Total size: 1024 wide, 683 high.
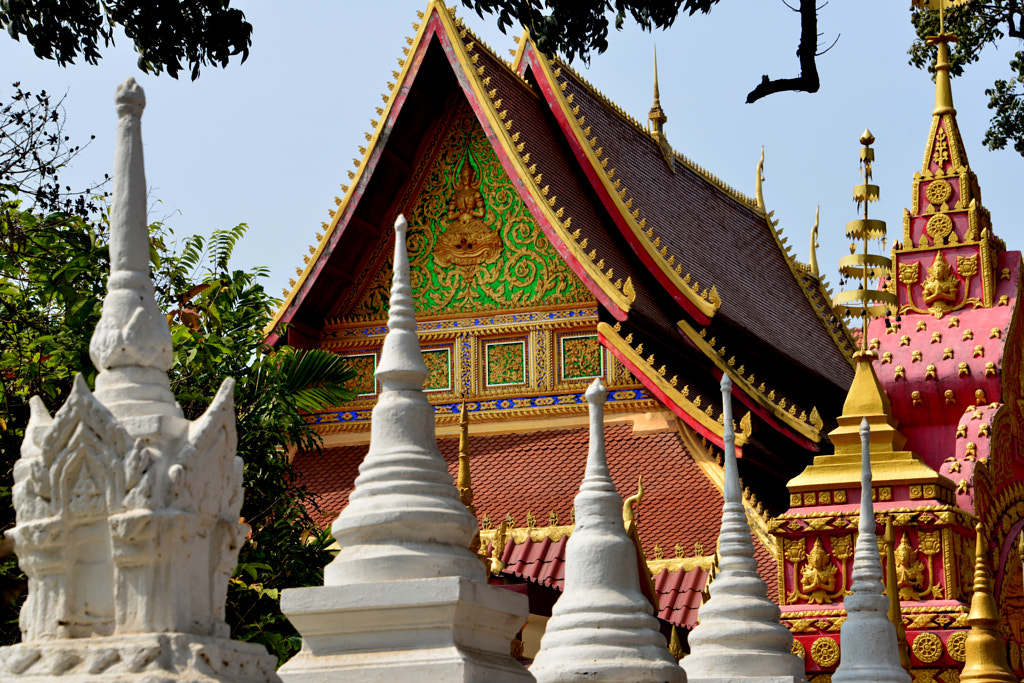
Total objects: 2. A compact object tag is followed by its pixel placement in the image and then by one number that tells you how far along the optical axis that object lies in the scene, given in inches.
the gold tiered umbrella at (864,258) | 625.1
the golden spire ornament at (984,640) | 523.6
